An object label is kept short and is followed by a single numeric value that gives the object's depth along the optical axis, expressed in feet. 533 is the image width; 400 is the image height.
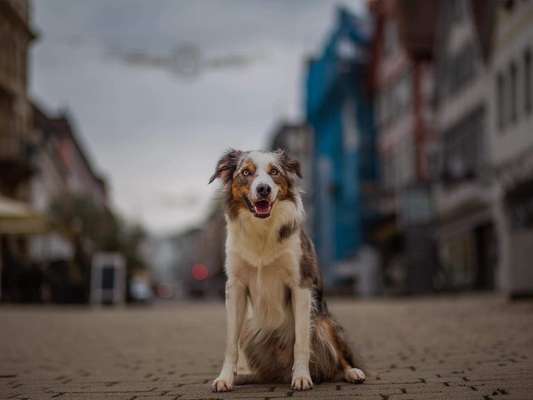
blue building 142.41
